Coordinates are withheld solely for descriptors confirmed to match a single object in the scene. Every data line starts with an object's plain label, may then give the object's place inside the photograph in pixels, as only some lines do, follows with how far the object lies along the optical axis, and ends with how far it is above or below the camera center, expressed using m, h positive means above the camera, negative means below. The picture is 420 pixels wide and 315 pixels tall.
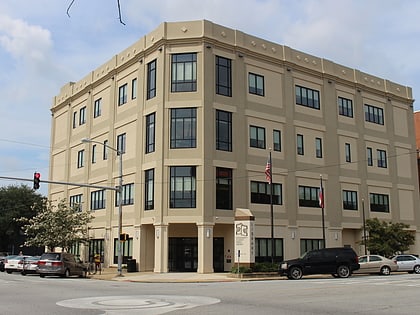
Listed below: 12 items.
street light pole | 33.81 +0.93
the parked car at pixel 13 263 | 38.34 -0.97
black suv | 30.39 -0.89
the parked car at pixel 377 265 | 33.84 -1.09
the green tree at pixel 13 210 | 66.12 +5.01
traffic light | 29.58 +3.91
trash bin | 37.88 -1.14
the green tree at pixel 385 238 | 42.84 +0.80
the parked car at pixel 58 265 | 32.75 -0.96
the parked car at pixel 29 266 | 36.25 -1.11
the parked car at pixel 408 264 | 36.19 -1.10
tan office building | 37.81 +8.04
